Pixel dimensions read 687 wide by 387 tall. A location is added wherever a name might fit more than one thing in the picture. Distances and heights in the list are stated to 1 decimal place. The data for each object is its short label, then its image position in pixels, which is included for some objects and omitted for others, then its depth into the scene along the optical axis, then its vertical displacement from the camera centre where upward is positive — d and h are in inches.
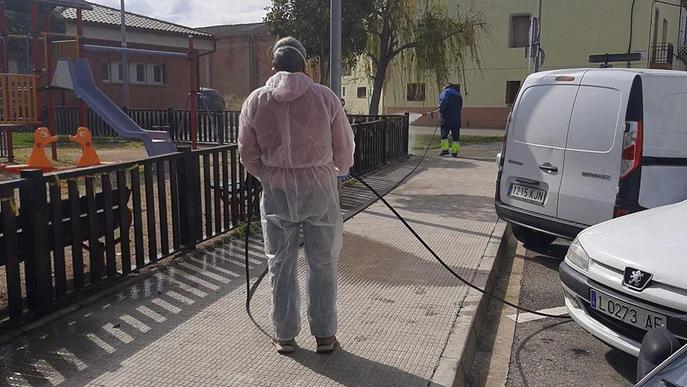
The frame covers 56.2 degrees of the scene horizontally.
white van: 219.9 -15.2
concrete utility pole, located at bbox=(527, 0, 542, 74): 540.4 +54.9
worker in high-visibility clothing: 605.6 -7.5
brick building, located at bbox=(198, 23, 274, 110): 1728.6 +106.8
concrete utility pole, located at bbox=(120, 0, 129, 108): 852.0 +47.2
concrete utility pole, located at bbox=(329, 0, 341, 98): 289.1 +21.9
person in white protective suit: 147.8 -17.0
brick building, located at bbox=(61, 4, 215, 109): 1103.0 +79.4
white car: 139.6 -40.3
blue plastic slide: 524.7 +1.0
